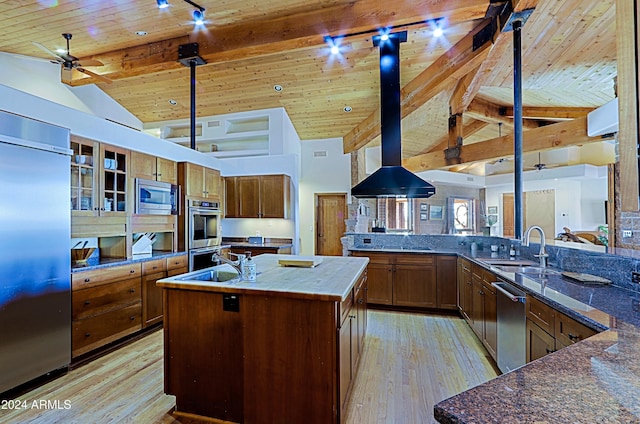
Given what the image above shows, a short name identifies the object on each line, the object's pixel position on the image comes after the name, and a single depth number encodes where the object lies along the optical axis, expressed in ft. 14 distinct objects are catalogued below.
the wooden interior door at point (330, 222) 25.23
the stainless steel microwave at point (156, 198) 12.91
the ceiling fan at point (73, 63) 13.75
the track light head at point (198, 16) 12.00
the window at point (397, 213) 33.96
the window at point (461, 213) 37.81
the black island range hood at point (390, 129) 11.71
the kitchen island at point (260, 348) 6.06
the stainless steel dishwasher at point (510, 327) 7.14
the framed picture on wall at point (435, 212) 36.86
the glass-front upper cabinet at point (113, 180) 11.36
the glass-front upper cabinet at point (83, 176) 10.41
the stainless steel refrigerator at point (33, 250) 7.62
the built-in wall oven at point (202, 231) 15.25
